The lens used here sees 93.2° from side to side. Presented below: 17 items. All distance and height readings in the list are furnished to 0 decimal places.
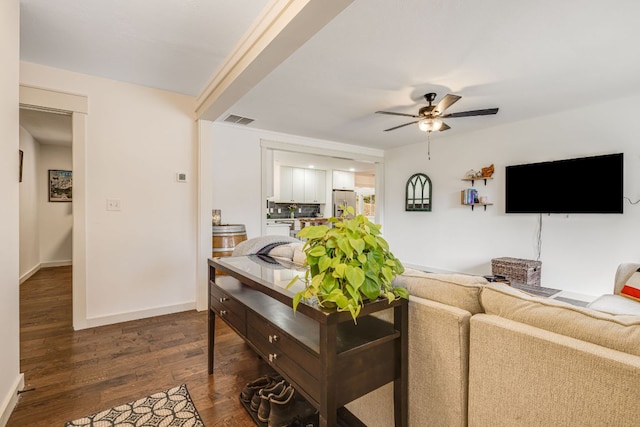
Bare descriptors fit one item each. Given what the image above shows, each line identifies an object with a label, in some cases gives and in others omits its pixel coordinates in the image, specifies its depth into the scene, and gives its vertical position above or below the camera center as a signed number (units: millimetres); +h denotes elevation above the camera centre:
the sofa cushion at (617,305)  1926 -639
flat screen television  3340 +293
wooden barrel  3238 -357
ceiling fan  2985 +967
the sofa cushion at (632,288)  2189 -571
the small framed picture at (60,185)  5531 +350
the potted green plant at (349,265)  978 -199
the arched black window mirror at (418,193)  5273 +275
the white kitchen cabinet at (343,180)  8586 +796
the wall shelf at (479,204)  4470 +77
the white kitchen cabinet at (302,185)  7719 +580
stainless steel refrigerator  8678 +259
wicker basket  3656 -744
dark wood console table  977 -525
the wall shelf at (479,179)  4457 +461
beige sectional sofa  792 -455
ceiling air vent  3853 +1140
